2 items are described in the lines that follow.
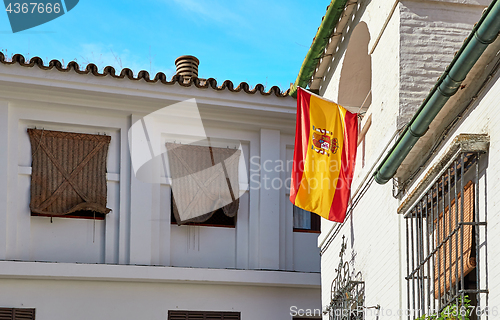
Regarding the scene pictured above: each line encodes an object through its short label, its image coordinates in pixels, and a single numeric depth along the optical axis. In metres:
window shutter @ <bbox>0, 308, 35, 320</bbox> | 12.54
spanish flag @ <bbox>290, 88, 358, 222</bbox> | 9.57
